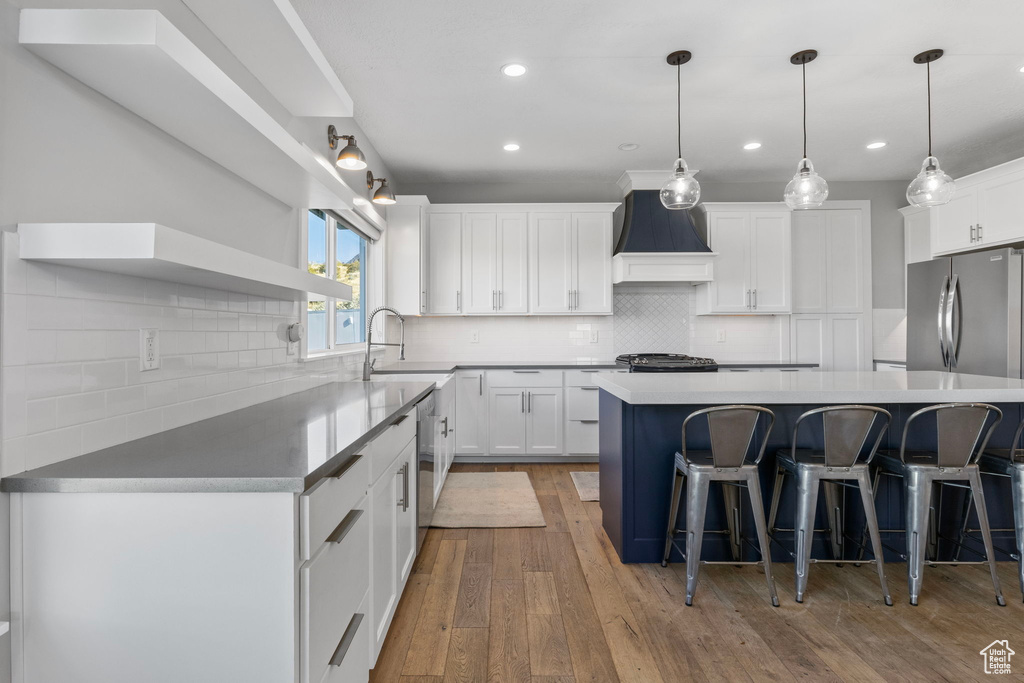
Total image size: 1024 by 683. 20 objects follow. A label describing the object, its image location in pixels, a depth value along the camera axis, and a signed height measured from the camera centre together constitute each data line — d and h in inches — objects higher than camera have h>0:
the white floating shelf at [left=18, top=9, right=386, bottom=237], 43.4 +25.1
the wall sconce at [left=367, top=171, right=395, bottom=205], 136.8 +39.4
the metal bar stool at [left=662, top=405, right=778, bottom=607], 85.2 -20.8
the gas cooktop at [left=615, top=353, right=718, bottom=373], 170.9 -6.0
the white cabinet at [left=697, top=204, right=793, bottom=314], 191.5 +31.4
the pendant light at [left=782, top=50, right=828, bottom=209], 107.4 +32.4
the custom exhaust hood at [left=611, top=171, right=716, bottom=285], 185.3 +35.7
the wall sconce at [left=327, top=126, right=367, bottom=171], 107.0 +38.3
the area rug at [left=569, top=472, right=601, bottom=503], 145.6 -41.5
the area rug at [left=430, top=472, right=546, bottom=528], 125.4 -41.5
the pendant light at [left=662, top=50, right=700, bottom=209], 107.3 +32.2
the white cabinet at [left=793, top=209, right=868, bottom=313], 196.9 +31.2
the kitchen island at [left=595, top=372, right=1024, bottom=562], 101.7 -21.1
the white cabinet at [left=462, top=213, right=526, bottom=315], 191.0 +29.9
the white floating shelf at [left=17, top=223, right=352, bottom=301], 43.2 +8.1
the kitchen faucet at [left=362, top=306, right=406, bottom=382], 122.8 -5.3
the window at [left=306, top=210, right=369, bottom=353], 126.6 +19.5
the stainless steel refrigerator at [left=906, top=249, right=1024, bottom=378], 143.1 +9.3
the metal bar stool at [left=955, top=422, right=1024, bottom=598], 87.7 -21.6
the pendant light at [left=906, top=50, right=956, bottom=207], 104.3 +31.5
